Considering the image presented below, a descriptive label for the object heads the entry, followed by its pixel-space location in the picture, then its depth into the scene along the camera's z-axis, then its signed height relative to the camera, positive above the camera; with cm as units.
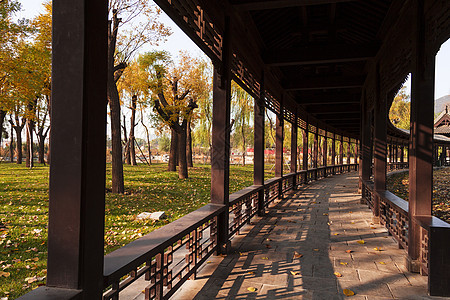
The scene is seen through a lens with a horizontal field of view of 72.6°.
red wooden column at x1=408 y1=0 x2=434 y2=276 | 399 +25
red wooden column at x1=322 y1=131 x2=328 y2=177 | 2201 -5
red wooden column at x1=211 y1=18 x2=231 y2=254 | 489 +16
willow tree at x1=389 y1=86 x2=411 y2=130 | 4191 +600
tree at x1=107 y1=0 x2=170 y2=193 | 1070 +295
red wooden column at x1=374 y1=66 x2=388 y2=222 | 695 +18
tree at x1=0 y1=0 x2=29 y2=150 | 1009 +382
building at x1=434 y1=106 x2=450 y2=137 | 3092 +303
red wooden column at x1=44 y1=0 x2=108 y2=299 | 183 +0
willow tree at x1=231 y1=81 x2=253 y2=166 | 2537 +380
